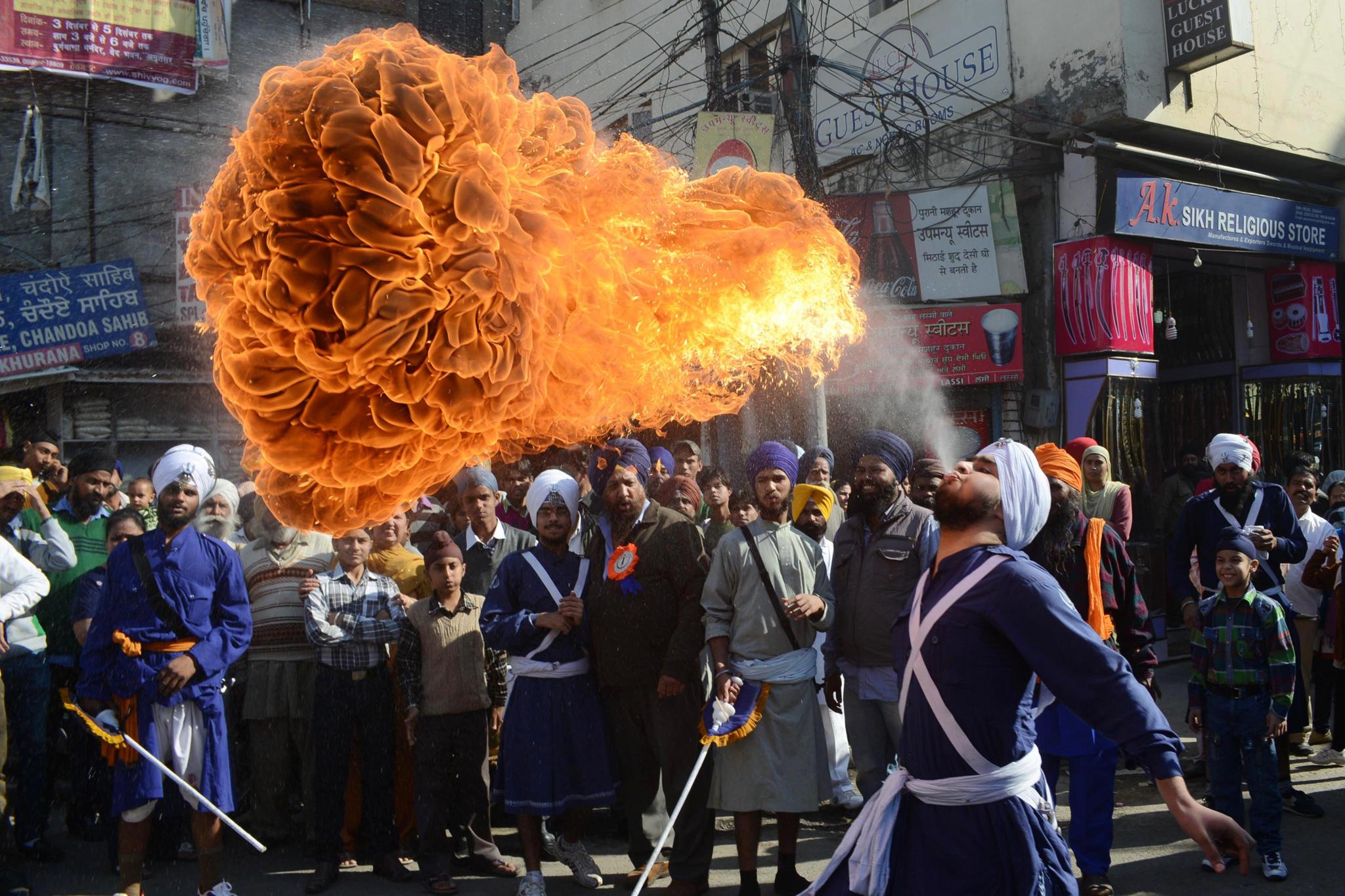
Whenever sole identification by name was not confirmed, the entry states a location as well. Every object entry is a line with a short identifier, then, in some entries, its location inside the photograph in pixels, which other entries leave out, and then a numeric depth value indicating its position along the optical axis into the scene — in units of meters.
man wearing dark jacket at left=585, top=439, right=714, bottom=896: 5.46
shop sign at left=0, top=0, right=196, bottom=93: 15.08
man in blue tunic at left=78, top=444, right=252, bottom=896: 5.14
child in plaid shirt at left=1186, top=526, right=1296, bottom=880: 5.29
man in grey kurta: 5.20
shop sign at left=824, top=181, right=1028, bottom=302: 12.33
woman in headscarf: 7.35
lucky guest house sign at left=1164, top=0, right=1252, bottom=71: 11.52
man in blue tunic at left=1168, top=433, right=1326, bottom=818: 6.62
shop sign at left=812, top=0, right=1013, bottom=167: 12.92
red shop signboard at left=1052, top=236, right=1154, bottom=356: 11.89
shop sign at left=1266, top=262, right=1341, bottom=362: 13.72
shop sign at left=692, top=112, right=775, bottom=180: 9.98
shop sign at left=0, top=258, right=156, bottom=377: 14.20
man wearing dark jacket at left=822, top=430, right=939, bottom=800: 5.29
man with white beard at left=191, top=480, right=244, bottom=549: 6.66
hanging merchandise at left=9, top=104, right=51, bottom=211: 15.72
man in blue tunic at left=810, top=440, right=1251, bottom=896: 2.91
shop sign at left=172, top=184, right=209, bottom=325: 15.04
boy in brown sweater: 5.75
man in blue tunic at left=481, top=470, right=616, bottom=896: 5.34
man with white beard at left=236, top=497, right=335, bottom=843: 6.07
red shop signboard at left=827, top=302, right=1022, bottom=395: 12.23
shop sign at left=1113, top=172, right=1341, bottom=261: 11.97
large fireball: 3.19
